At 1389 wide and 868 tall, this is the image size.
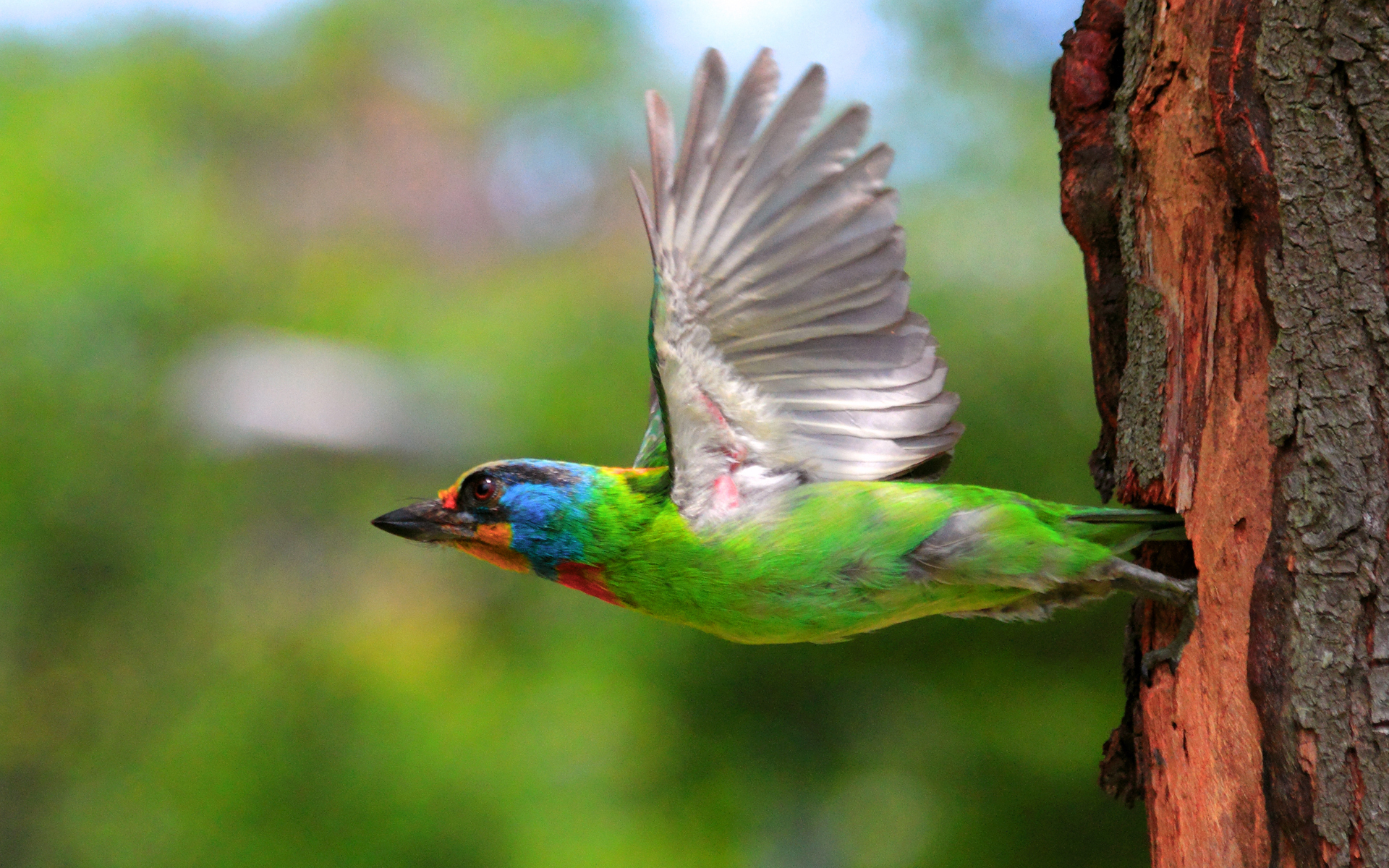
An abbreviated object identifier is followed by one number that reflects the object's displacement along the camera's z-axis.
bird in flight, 4.85
